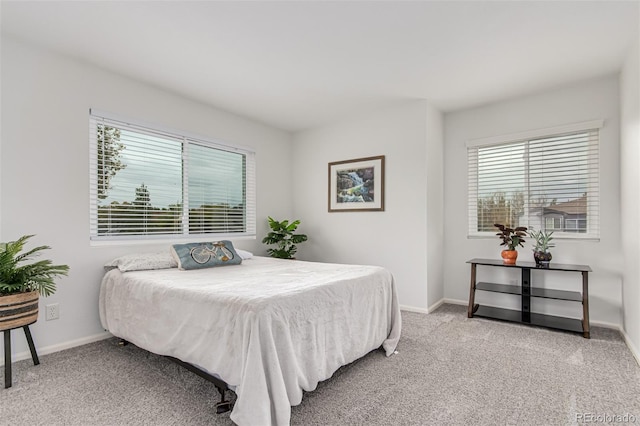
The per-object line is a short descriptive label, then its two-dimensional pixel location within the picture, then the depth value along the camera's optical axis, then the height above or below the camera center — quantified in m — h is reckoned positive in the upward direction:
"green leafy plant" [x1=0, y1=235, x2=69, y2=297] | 2.06 -0.39
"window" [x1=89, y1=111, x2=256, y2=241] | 2.96 +0.32
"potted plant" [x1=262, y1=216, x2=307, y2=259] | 4.29 -0.30
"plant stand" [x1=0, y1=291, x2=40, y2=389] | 2.03 -0.64
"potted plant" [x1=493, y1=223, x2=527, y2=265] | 3.45 -0.28
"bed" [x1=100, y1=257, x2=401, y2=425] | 1.55 -0.64
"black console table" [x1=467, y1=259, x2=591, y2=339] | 2.97 -0.80
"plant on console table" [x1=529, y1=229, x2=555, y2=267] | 3.26 -0.35
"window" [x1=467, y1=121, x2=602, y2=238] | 3.35 +0.37
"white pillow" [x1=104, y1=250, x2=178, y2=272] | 2.66 -0.40
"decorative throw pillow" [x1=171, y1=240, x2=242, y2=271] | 2.87 -0.37
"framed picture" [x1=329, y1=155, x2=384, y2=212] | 4.09 +0.39
